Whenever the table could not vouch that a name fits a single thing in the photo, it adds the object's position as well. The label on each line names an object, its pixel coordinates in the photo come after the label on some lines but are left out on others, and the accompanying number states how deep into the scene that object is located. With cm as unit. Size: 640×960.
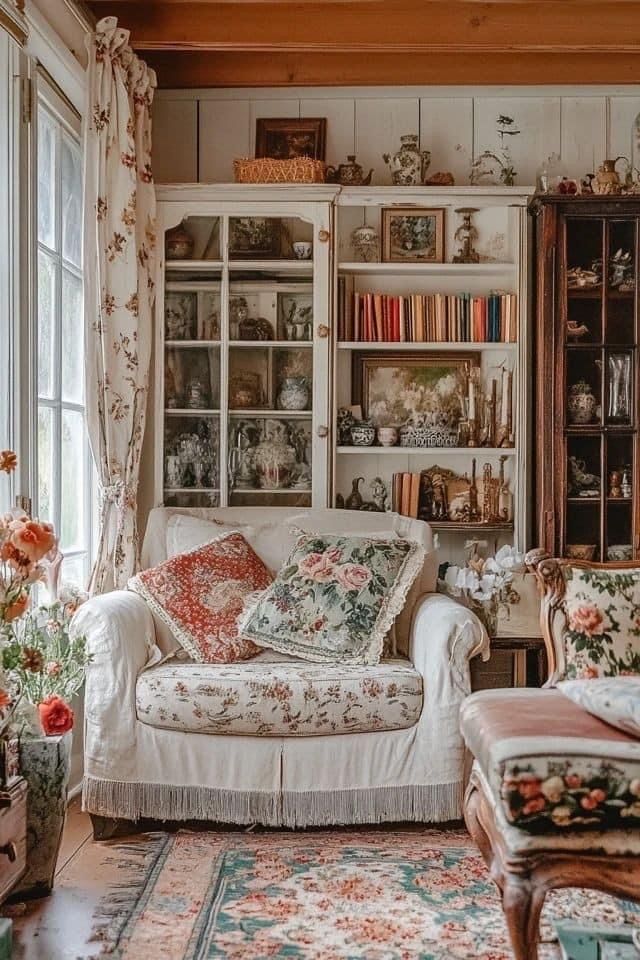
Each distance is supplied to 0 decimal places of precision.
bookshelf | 421
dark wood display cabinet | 407
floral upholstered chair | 201
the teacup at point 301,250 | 420
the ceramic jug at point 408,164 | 432
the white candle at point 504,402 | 427
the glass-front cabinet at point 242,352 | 419
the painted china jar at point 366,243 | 433
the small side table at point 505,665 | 361
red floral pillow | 338
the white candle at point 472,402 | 430
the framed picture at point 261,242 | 420
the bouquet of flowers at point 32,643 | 237
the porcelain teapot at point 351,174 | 431
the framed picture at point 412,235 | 432
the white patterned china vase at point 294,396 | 420
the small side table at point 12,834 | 240
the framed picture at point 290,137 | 444
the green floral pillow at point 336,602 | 333
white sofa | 308
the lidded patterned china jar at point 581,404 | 412
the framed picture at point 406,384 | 437
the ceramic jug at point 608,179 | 415
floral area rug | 235
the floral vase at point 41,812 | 261
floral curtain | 371
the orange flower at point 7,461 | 237
